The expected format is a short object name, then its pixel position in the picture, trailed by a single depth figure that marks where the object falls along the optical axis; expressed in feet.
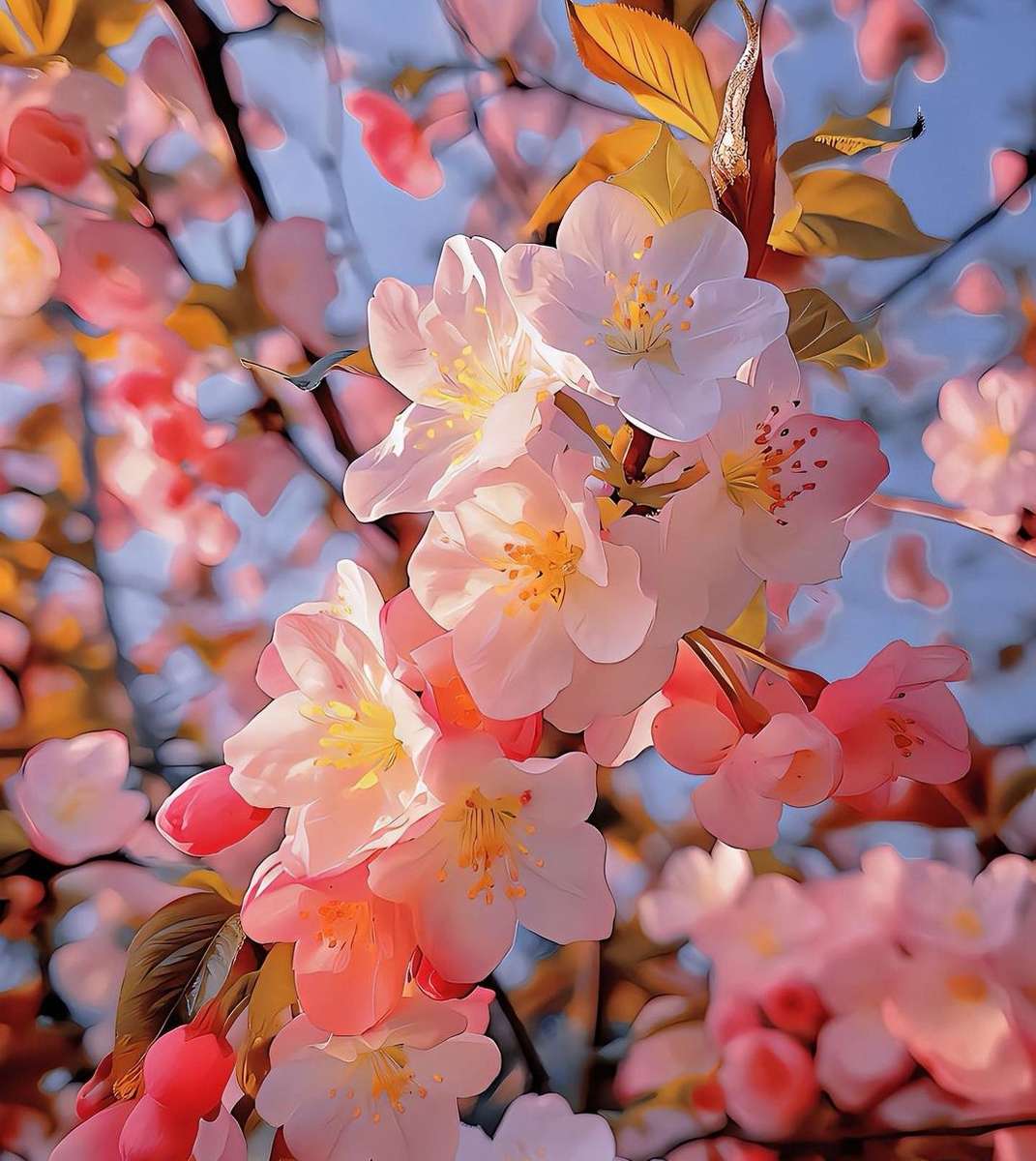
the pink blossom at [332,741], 0.74
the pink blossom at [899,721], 0.81
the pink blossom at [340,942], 0.75
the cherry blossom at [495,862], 0.72
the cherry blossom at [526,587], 0.71
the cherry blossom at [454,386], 0.74
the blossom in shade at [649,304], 0.70
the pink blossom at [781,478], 0.74
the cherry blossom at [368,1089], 0.78
